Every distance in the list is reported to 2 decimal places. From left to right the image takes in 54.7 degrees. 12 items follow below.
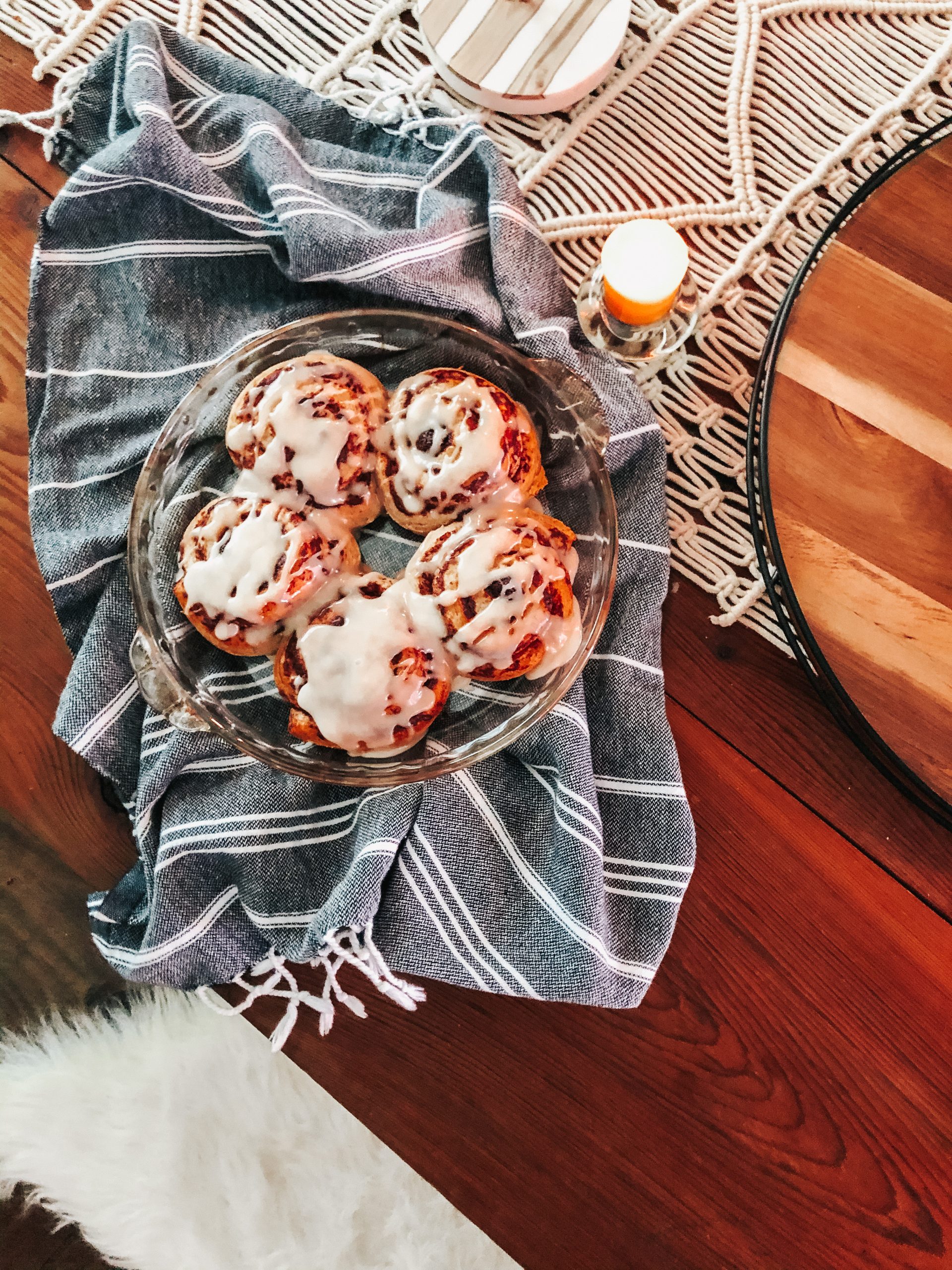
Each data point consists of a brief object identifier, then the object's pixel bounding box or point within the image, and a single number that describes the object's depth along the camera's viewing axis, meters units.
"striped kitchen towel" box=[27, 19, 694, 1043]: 0.78
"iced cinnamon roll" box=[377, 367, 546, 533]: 0.73
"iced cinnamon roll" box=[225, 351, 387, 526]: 0.74
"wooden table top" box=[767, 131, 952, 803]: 0.73
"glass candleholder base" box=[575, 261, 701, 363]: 0.85
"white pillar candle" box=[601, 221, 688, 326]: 0.79
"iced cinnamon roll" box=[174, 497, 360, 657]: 0.73
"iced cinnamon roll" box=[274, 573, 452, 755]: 0.72
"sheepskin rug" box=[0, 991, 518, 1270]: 0.89
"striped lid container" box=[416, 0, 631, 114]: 0.85
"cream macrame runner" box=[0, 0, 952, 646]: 0.87
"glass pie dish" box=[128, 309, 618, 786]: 0.76
